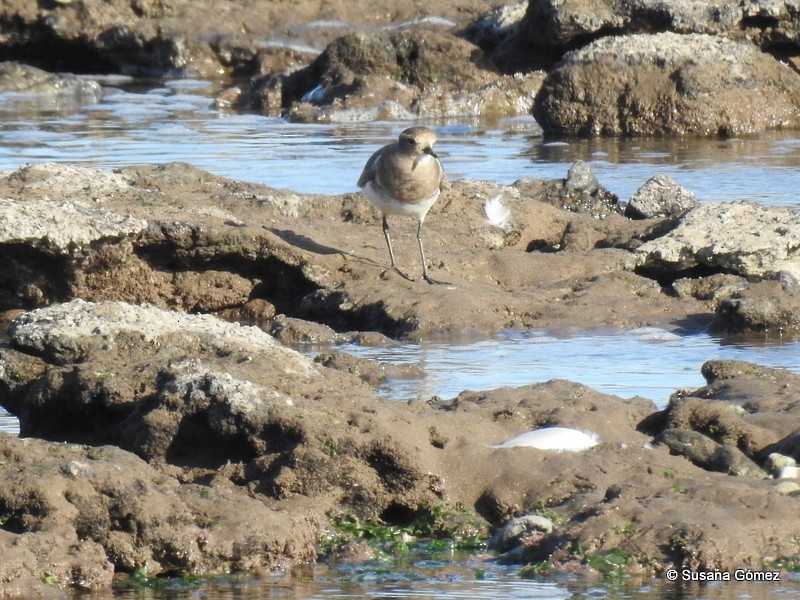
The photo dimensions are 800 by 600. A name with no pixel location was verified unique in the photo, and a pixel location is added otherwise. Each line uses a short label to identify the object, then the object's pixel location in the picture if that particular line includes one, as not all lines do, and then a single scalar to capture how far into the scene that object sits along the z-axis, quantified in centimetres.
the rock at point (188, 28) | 5331
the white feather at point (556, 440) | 1021
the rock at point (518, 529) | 908
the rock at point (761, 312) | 1594
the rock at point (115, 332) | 1174
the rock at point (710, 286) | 1737
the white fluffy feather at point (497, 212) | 2009
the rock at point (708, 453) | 999
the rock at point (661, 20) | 3991
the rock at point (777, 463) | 994
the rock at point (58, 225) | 1617
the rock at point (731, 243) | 1787
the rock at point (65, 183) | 1830
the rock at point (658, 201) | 2147
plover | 1837
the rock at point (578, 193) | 2247
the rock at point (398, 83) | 4166
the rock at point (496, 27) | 4625
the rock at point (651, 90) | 3531
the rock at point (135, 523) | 873
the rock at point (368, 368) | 1352
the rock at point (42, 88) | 4662
